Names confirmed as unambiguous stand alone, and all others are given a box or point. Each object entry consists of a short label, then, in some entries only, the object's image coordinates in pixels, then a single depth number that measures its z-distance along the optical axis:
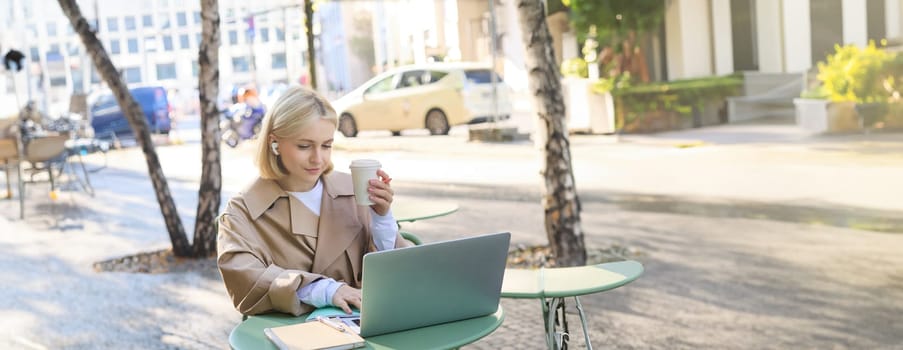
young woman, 3.29
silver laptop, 2.91
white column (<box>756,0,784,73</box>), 23.17
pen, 3.05
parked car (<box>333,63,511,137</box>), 24.03
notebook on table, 2.89
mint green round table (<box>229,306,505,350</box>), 2.96
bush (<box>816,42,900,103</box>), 17.09
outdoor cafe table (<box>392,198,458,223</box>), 5.89
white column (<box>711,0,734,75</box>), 24.27
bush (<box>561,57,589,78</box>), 23.77
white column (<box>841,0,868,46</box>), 21.95
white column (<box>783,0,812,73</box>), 23.00
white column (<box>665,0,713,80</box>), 24.50
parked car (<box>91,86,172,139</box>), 30.41
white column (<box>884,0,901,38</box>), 21.28
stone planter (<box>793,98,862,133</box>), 17.11
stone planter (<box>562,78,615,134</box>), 20.89
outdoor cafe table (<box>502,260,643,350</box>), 3.78
